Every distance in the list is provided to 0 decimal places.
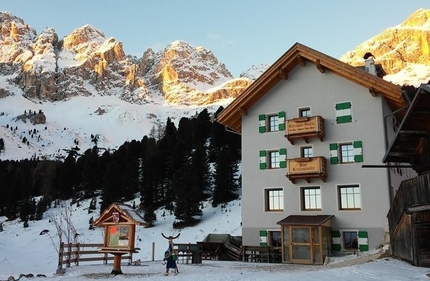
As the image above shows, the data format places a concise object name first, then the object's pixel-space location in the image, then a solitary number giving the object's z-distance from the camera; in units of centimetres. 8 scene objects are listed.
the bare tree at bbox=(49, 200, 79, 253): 4131
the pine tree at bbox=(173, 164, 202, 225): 4238
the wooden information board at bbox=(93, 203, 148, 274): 1822
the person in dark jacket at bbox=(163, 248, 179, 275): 1770
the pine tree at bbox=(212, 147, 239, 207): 4578
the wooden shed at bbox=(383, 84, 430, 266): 1490
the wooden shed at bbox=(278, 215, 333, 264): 2392
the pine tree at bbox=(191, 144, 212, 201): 4862
